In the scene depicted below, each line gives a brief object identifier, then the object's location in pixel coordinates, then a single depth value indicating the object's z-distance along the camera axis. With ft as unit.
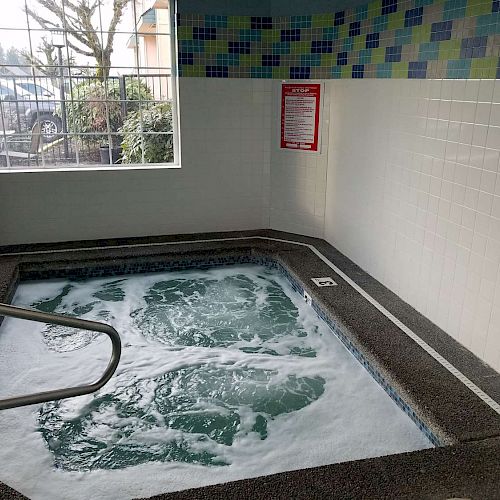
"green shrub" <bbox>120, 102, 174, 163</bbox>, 17.62
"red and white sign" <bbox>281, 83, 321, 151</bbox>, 16.99
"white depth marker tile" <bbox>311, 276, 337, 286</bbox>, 14.30
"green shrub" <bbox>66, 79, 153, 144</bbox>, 16.90
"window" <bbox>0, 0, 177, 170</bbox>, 16.17
